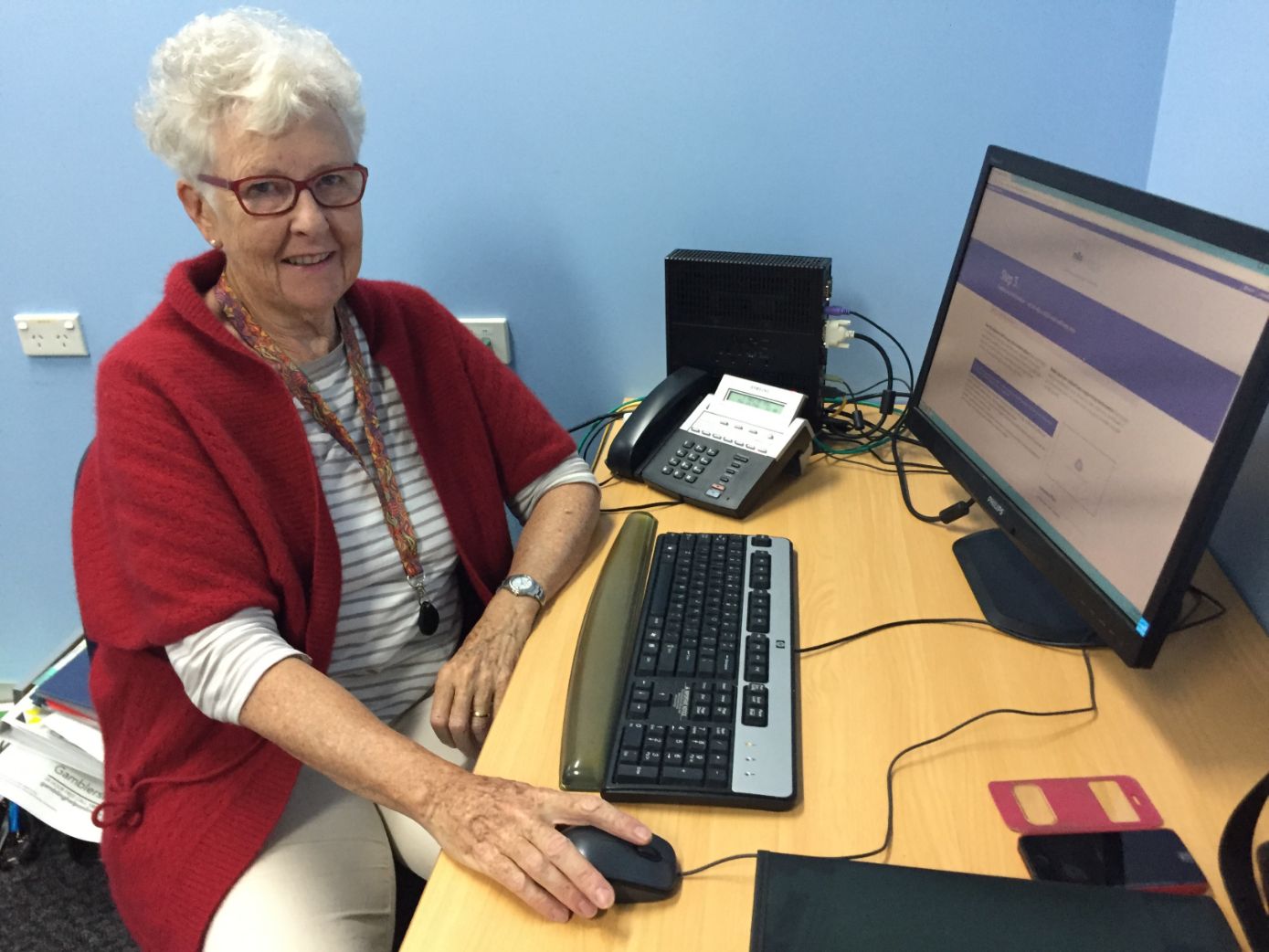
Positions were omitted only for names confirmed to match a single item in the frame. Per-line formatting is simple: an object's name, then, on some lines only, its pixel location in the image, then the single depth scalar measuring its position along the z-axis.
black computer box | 1.33
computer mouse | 0.65
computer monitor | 0.70
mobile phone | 0.65
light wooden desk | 0.67
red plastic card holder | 0.71
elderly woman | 0.94
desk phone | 1.21
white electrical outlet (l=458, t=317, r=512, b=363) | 1.58
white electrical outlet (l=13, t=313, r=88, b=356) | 1.60
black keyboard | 0.74
